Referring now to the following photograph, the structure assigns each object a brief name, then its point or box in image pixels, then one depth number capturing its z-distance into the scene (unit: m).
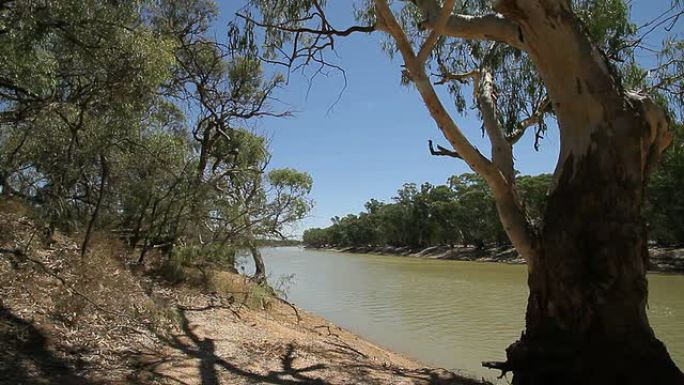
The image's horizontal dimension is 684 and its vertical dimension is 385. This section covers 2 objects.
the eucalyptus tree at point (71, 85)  3.88
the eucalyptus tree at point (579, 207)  2.67
